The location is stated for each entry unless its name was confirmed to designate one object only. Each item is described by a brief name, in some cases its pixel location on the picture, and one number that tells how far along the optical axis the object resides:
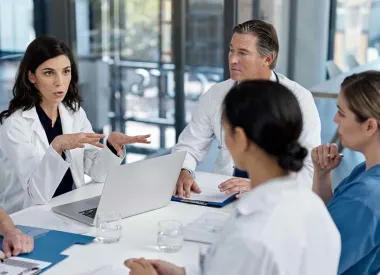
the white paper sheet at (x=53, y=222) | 2.44
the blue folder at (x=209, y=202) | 2.65
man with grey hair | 3.07
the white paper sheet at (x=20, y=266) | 2.15
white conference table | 2.23
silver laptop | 2.43
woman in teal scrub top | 2.17
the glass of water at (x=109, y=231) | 2.34
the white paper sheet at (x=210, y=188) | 2.71
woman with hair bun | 1.79
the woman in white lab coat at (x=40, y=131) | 2.82
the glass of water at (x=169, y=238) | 2.30
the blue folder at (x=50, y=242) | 2.24
